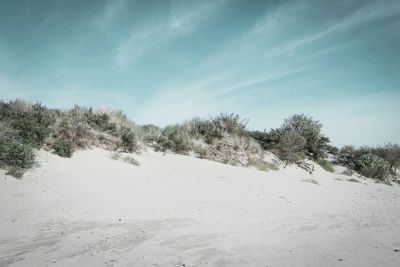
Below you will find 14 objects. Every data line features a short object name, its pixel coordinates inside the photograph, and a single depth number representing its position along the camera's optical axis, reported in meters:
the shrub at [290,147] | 16.03
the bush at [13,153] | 7.24
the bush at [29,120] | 8.54
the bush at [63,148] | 8.71
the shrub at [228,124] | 15.60
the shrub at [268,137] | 17.25
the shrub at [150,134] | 13.29
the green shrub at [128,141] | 10.85
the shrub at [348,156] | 19.02
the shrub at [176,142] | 13.20
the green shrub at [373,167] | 16.78
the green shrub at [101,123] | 10.80
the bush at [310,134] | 17.92
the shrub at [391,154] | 19.86
